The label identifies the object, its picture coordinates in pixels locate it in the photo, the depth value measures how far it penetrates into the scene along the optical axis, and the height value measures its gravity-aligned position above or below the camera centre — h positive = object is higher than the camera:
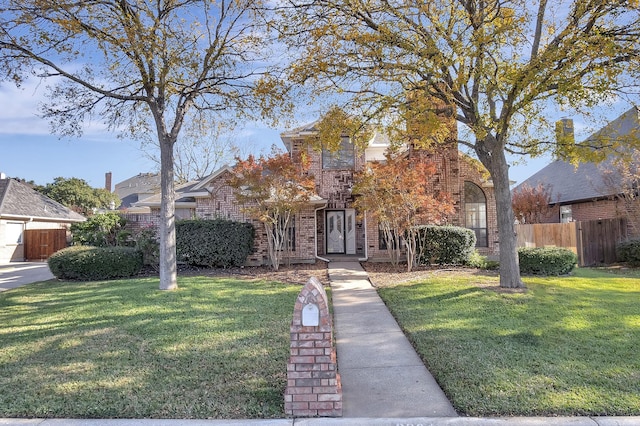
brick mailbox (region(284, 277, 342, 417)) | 3.72 -1.24
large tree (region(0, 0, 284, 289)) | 9.25 +4.18
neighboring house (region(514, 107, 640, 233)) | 17.59 +1.67
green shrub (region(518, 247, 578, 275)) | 11.62 -1.00
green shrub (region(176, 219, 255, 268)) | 14.16 -0.28
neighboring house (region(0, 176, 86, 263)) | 21.67 +0.54
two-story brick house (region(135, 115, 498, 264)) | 16.00 +1.31
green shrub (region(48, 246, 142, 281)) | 12.55 -0.85
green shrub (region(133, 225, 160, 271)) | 13.98 -0.52
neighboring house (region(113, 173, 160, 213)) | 39.00 +5.23
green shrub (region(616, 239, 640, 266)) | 14.42 -0.99
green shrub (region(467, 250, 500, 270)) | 13.26 -1.16
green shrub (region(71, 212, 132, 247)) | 16.19 +0.18
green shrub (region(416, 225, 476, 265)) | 13.92 -0.55
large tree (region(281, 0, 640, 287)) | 7.82 +3.50
